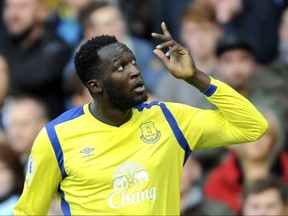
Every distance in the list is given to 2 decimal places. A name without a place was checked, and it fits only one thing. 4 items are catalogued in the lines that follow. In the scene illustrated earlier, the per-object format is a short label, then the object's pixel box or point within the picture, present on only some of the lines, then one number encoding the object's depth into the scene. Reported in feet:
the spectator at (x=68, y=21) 59.67
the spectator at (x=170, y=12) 59.59
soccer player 35.04
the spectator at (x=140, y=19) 60.85
